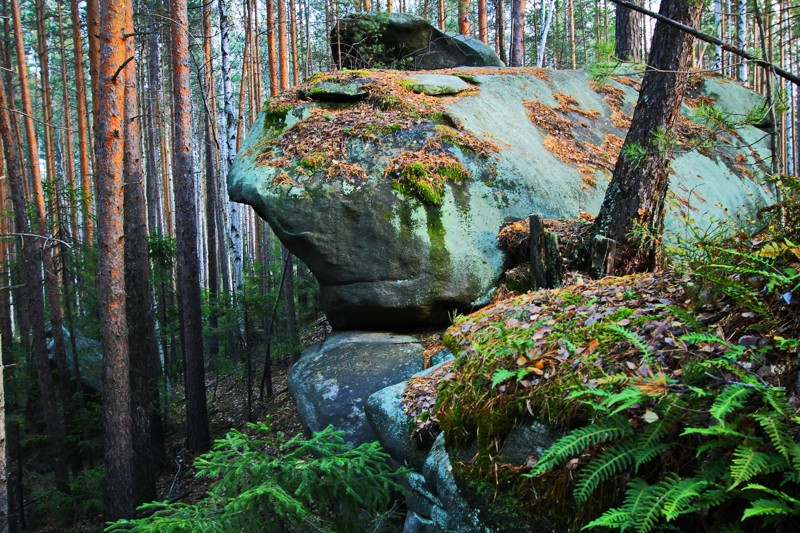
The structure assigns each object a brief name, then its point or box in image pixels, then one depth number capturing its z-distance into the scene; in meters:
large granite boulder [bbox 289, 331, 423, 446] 5.77
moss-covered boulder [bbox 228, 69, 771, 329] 6.42
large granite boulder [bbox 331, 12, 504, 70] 10.12
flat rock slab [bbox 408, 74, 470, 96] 8.02
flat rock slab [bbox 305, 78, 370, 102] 7.70
